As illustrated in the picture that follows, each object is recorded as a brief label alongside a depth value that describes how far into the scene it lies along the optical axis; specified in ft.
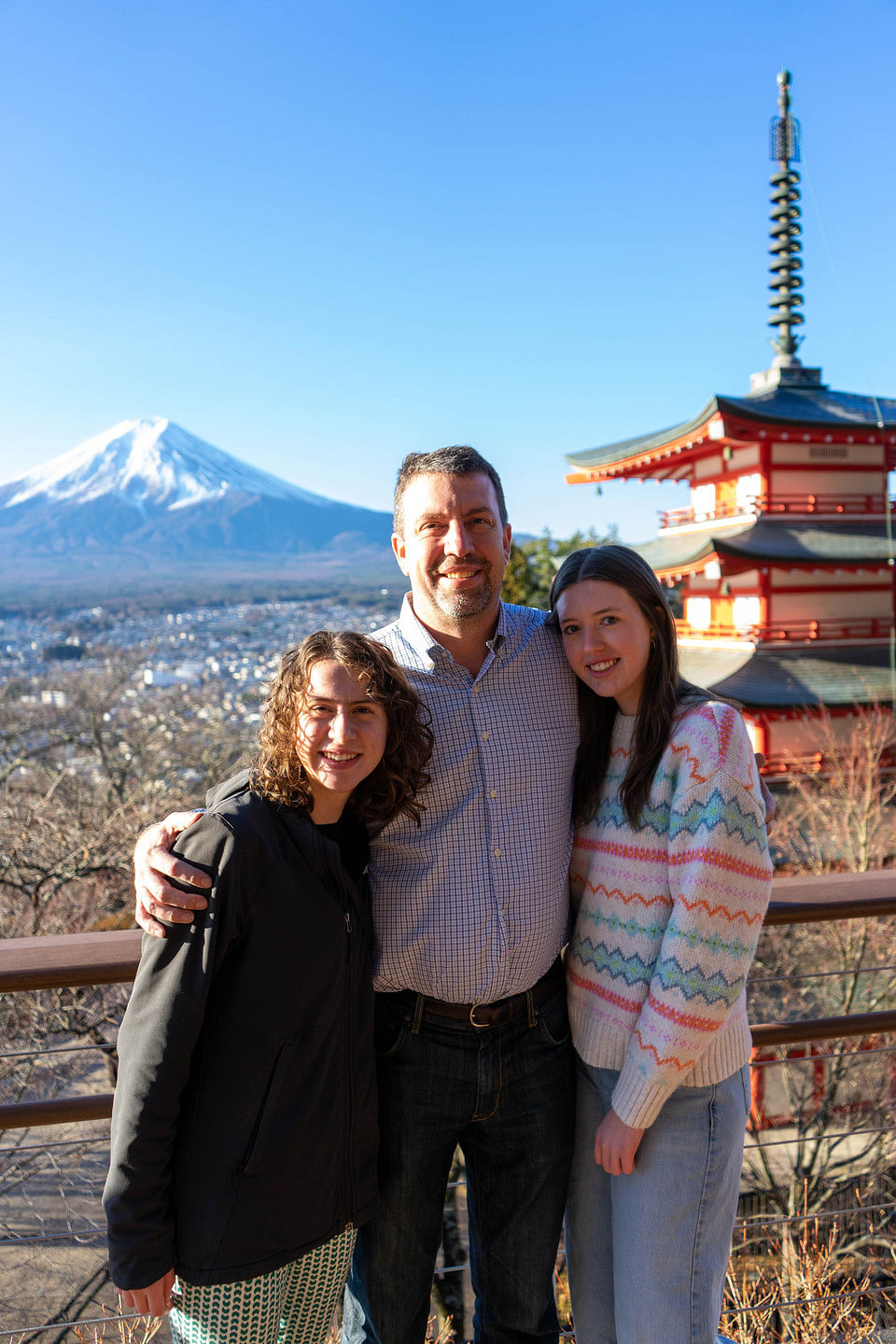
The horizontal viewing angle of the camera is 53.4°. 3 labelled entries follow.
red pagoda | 46.29
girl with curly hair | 4.80
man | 6.11
